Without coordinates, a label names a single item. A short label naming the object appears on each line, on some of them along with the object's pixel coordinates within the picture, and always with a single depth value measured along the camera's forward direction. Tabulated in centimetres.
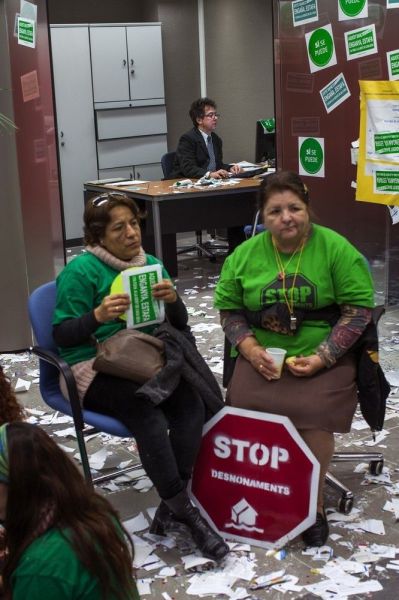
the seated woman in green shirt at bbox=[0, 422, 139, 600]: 168
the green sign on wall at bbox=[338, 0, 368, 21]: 511
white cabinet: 926
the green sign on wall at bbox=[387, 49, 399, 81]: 502
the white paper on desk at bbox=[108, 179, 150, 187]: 786
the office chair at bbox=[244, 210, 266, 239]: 643
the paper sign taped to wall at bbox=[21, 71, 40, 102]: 537
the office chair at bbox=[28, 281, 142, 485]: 324
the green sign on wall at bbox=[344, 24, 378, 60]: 516
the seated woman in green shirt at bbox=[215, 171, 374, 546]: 325
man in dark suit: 816
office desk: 715
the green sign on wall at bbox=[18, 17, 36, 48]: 529
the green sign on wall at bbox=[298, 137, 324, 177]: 565
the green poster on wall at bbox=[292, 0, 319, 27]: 534
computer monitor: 812
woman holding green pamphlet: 315
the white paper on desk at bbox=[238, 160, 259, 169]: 832
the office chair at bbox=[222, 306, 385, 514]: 342
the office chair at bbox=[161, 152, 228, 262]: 845
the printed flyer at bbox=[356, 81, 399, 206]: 502
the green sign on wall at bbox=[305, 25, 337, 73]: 535
